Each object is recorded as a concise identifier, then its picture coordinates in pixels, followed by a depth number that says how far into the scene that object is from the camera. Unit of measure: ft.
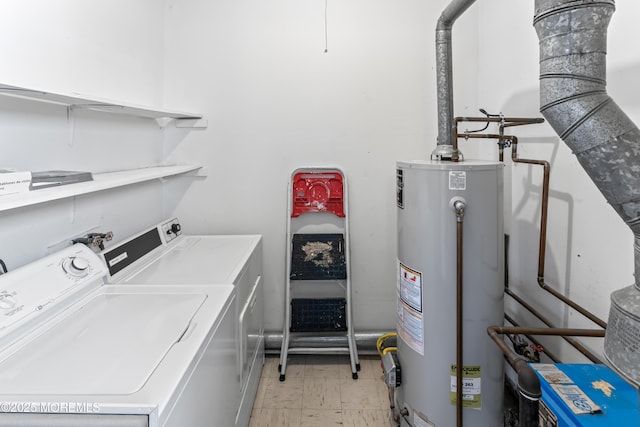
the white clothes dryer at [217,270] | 5.38
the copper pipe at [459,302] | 4.76
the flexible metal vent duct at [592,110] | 2.86
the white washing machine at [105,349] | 2.73
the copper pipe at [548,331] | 4.20
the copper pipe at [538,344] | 5.34
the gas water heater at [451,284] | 4.90
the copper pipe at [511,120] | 5.58
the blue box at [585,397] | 3.43
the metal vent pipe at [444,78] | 6.01
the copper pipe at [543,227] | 5.42
